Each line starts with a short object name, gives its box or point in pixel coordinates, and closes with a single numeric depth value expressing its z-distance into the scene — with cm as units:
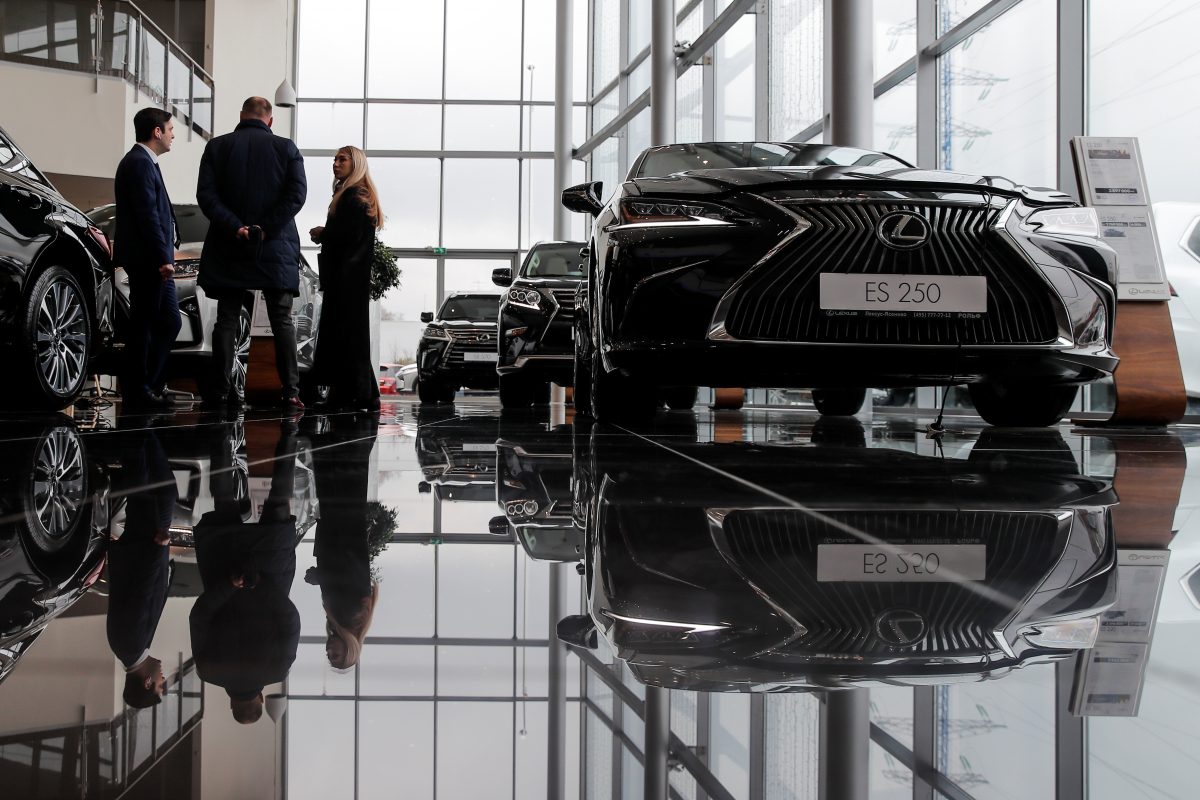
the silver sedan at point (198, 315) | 589
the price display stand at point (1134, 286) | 429
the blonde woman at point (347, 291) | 512
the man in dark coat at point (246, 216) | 470
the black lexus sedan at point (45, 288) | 374
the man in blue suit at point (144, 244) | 484
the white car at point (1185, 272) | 585
